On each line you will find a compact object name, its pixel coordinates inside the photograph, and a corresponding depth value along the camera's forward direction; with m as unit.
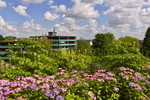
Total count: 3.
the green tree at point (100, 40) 42.59
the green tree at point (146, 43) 29.14
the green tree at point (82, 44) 40.80
